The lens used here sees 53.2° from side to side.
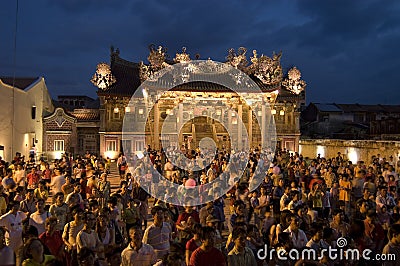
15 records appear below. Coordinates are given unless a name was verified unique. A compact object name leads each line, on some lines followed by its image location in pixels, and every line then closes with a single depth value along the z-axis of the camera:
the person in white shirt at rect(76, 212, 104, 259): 5.72
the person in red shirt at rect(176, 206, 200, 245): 6.64
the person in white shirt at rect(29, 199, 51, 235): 6.91
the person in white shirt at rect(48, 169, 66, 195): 11.03
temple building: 28.34
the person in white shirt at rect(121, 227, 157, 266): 5.22
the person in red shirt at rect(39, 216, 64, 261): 5.84
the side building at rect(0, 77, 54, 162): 22.77
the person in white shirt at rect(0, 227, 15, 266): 3.74
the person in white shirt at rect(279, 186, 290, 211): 8.71
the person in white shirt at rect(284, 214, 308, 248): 6.11
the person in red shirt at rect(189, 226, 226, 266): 5.02
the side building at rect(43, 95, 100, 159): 29.27
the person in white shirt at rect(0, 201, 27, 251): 6.56
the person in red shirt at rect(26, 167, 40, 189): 12.69
